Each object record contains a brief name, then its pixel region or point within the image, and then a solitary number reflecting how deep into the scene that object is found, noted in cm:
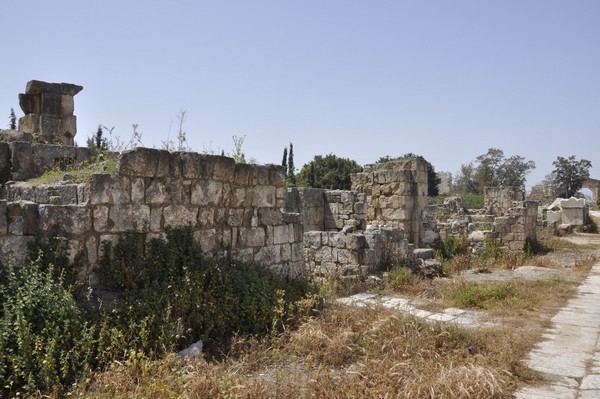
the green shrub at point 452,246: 1457
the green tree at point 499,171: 6230
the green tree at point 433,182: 5241
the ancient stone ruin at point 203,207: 539
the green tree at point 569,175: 4769
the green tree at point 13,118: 3503
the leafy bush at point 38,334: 390
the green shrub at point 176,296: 484
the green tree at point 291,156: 5177
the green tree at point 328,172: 4728
